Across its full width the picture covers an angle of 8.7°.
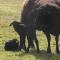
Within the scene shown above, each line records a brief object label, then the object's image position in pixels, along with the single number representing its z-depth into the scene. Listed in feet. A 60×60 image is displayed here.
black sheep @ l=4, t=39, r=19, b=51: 54.95
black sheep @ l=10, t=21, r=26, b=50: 53.13
